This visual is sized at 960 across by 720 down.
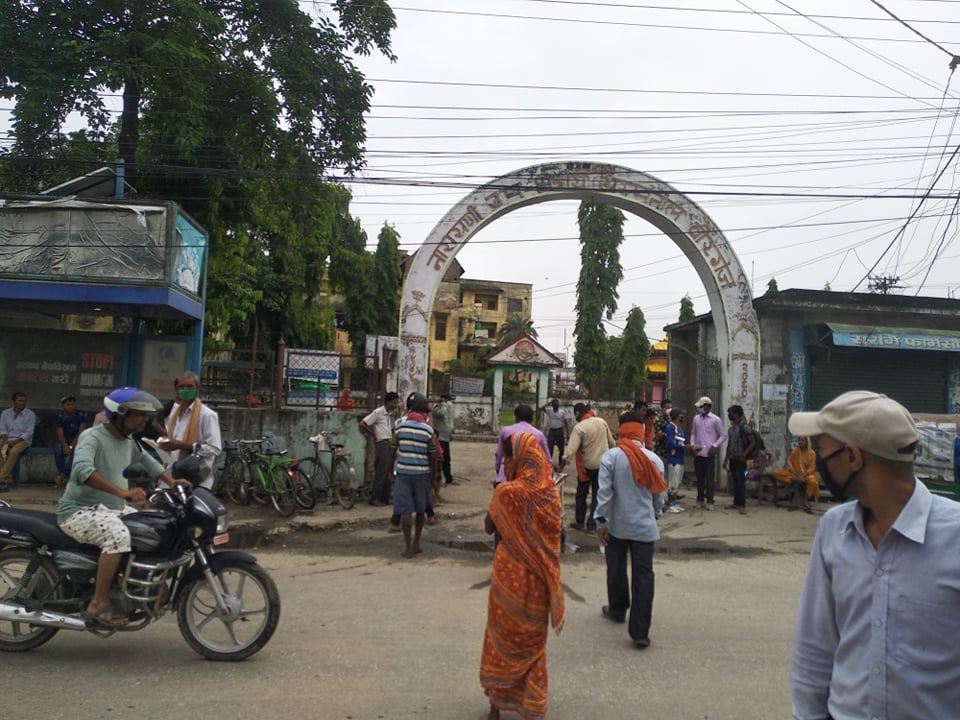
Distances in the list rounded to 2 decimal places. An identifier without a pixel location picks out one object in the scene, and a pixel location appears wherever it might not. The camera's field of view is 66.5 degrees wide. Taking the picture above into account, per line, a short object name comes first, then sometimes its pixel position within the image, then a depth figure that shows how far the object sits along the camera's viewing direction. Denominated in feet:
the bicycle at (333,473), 36.52
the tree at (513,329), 167.53
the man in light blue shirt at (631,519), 16.96
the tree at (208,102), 41.47
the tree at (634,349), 136.46
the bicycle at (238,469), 35.29
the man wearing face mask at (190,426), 23.24
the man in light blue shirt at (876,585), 5.97
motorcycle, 14.97
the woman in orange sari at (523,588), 12.63
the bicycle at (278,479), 33.86
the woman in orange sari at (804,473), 40.60
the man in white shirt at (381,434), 35.65
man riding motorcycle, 14.67
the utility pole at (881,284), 87.51
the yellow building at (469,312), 163.02
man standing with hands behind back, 38.63
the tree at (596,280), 133.39
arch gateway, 44.91
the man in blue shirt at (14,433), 36.14
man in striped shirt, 25.73
